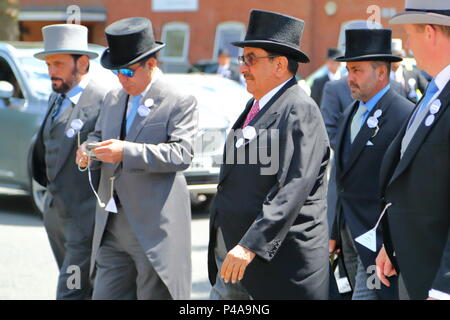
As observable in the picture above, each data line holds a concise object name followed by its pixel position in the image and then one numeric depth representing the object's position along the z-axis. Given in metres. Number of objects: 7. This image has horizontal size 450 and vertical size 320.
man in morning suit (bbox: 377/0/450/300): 7.37
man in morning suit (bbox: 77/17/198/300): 10.80
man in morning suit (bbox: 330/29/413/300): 10.82
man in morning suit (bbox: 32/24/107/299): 12.16
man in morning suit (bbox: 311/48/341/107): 28.16
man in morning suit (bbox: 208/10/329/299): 8.79
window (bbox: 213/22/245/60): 66.06
